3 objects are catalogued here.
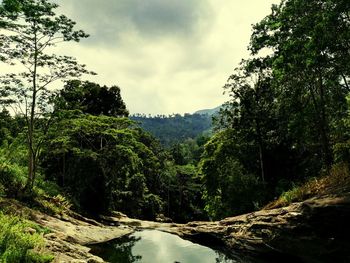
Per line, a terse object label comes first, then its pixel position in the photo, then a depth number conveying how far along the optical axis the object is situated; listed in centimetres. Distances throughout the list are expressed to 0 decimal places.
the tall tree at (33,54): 2130
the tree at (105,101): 4231
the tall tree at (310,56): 1577
